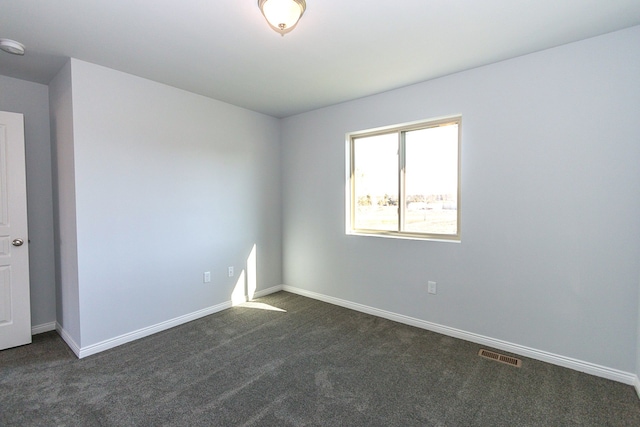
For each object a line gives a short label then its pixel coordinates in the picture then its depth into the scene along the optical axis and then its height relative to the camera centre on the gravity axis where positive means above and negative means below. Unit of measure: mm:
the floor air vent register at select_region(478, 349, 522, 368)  2449 -1295
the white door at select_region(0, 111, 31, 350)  2728 -296
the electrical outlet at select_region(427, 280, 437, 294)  3074 -851
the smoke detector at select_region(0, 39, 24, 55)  2225 +1212
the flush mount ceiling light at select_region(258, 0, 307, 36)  1686 +1112
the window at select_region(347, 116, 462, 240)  3062 +276
